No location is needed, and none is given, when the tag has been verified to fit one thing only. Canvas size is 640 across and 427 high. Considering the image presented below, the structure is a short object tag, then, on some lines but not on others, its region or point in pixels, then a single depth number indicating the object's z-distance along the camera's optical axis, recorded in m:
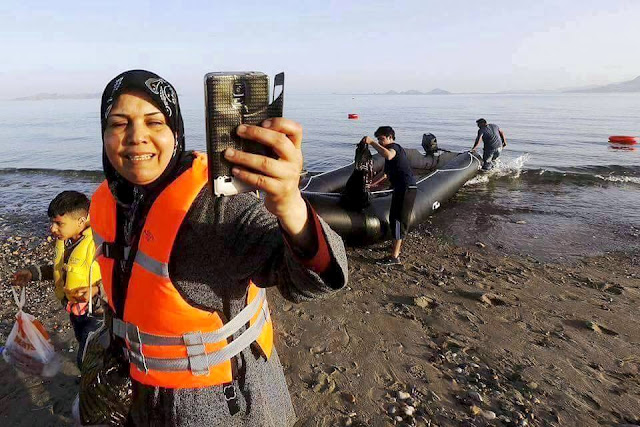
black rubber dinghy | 7.19
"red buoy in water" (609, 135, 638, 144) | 21.17
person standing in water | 14.48
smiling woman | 1.28
